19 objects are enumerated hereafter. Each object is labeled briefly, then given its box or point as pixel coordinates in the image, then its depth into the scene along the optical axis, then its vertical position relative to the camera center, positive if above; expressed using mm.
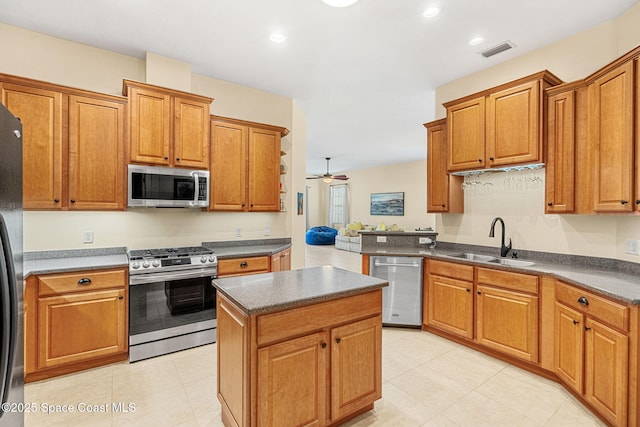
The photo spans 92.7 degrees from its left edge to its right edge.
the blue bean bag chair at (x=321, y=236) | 11242 -864
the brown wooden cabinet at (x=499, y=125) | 2801 +901
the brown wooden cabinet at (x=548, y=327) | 1836 -914
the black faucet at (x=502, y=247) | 3232 -347
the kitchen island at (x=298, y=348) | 1543 -759
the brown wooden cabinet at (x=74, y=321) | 2379 -910
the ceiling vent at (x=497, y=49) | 2997 +1678
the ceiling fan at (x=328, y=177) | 9250 +1117
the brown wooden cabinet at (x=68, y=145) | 2594 +608
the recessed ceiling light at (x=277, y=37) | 2890 +1686
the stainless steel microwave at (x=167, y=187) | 2977 +256
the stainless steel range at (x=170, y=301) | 2762 -854
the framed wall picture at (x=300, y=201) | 4738 +185
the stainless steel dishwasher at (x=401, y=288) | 3490 -863
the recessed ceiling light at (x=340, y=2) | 2240 +1559
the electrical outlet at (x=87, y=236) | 3035 -251
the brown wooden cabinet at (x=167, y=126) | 2980 +886
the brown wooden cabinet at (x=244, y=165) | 3604 +585
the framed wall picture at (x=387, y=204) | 10203 +340
